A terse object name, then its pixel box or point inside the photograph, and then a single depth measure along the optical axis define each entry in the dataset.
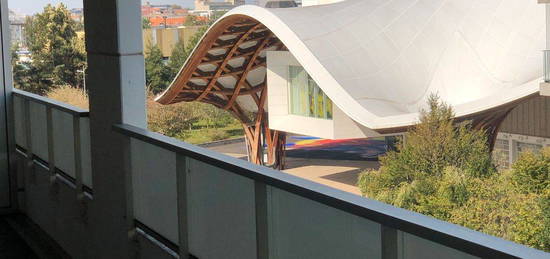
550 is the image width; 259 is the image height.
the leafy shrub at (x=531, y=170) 35.62
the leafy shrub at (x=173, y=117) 68.75
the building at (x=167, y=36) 85.50
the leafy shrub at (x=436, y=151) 38.34
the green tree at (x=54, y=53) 70.25
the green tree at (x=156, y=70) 78.25
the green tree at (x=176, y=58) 81.88
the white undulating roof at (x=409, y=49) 37.34
